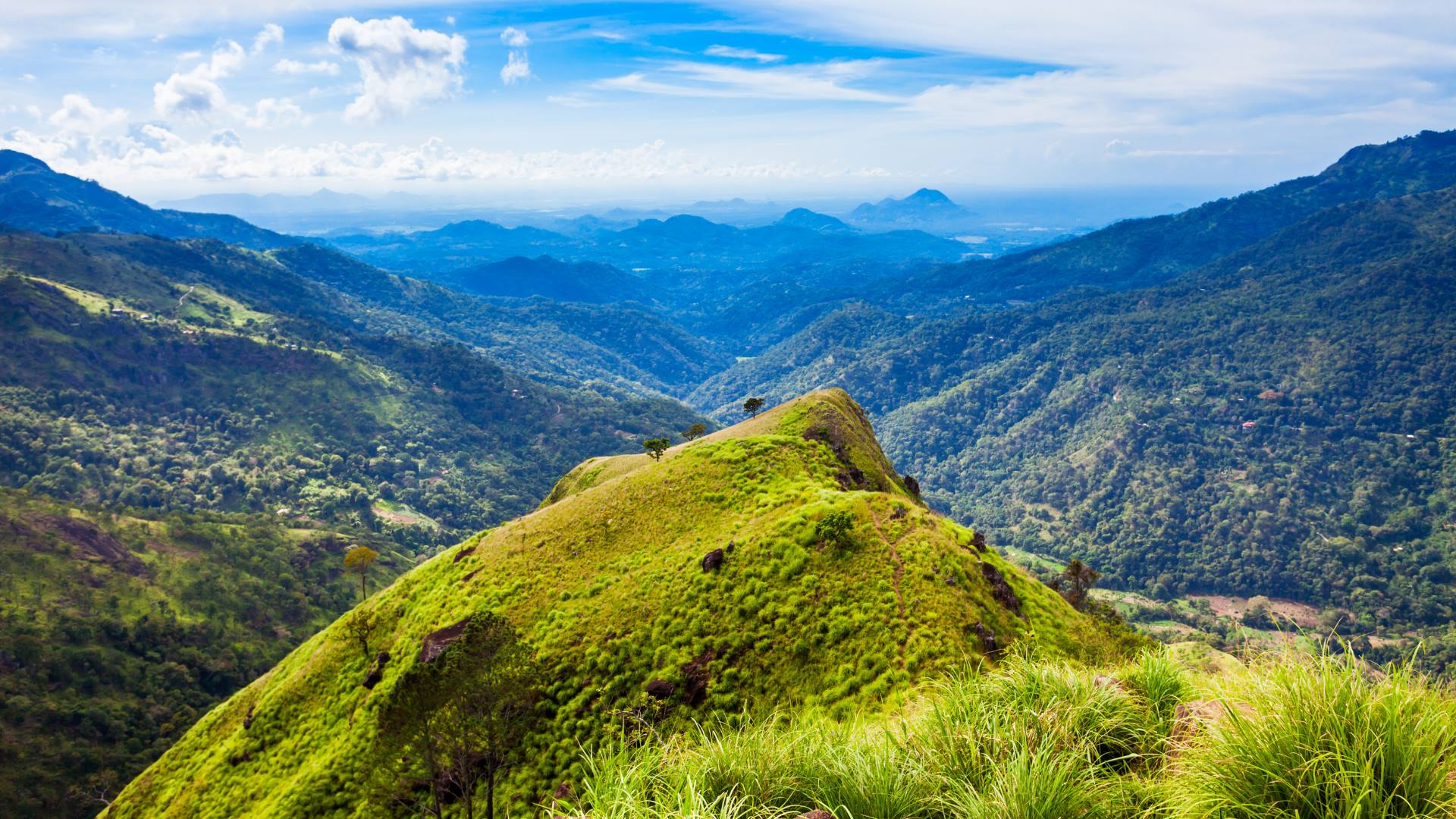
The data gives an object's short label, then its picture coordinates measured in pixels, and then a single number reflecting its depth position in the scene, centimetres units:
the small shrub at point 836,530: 4341
